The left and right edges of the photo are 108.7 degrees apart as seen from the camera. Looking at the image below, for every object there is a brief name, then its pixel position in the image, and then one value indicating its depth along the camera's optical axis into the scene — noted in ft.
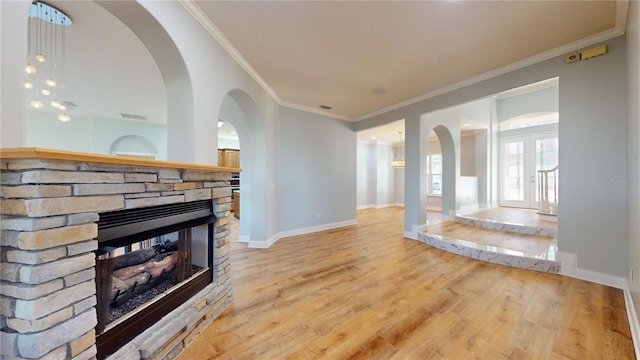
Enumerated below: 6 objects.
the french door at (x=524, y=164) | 21.25
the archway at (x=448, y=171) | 19.17
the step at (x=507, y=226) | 13.56
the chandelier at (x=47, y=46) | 7.40
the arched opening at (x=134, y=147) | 21.91
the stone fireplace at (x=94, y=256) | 3.09
